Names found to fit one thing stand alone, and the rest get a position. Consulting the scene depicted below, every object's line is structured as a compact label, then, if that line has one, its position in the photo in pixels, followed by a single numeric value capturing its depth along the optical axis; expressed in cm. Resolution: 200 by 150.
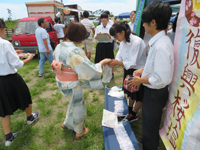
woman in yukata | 169
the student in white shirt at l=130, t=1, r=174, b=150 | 119
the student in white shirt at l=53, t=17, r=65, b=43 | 671
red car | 579
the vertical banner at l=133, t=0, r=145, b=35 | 280
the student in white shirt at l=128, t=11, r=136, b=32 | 462
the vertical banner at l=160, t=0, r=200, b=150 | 104
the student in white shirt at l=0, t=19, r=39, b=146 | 176
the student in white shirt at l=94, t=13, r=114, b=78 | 376
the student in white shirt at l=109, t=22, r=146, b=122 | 199
